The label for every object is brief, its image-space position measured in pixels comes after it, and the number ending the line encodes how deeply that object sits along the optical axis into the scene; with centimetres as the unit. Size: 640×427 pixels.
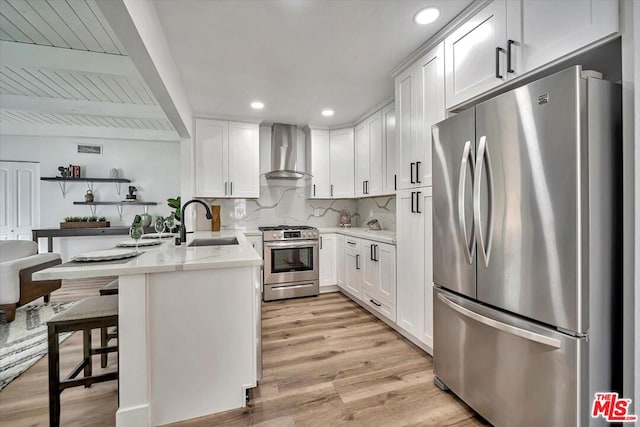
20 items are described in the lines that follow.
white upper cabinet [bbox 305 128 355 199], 419
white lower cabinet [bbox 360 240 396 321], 269
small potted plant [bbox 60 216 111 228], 480
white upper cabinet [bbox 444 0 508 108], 152
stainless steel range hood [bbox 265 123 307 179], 414
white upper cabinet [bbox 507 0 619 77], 111
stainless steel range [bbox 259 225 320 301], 365
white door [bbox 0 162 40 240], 486
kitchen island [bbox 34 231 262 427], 145
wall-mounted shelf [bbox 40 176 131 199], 488
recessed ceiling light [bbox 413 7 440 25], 175
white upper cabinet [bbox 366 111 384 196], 348
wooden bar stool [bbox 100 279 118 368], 181
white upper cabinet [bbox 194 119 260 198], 370
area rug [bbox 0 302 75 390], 207
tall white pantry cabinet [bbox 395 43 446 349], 207
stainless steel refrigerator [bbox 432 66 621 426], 107
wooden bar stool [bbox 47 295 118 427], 137
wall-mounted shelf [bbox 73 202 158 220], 504
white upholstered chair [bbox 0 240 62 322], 288
